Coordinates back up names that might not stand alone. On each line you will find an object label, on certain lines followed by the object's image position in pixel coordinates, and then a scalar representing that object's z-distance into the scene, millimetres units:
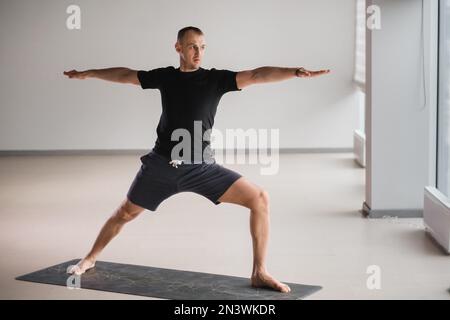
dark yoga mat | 4934
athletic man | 5027
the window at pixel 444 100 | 6941
